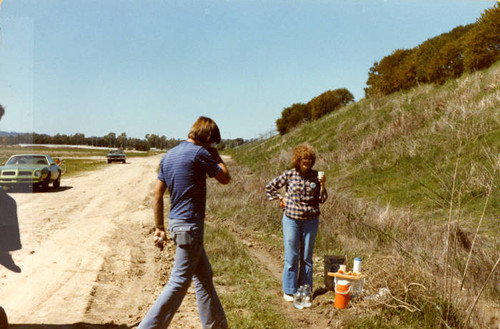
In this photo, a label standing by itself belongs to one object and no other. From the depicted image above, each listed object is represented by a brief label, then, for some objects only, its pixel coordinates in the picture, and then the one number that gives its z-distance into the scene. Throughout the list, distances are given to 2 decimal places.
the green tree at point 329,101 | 37.22
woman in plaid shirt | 4.87
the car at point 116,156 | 44.66
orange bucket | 4.84
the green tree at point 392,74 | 22.81
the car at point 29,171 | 16.31
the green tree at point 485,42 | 16.56
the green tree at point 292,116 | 46.44
